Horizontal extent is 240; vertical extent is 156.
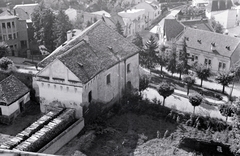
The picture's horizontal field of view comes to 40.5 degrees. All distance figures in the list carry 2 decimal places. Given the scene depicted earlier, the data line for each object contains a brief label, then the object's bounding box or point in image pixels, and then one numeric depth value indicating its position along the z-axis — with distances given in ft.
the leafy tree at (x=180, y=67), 203.38
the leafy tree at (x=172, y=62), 204.85
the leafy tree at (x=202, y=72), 189.37
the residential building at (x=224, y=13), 304.71
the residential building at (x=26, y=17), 247.50
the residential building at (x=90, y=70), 121.49
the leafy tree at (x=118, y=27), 242.78
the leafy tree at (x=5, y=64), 162.17
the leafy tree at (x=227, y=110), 125.18
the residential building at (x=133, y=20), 277.85
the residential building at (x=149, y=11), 319.31
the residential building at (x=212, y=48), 208.85
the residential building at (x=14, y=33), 225.97
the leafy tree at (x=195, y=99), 132.05
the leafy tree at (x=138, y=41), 226.99
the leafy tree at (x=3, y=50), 196.24
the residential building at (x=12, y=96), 129.29
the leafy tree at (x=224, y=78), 180.34
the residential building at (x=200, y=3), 365.85
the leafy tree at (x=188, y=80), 177.99
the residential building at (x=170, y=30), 246.00
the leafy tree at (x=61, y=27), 216.13
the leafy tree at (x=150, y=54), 211.41
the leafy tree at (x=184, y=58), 206.90
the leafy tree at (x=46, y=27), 224.74
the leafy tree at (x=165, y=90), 138.41
